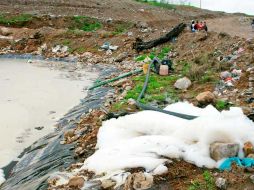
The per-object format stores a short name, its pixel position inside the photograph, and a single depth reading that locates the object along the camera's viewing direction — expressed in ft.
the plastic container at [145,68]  43.19
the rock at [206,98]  26.30
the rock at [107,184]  16.48
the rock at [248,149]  17.24
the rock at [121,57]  63.36
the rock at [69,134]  25.18
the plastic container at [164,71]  40.14
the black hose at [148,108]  21.46
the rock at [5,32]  88.79
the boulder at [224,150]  17.06
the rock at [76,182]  17.24
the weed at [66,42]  79.03
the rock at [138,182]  15.87
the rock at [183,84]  33.47
